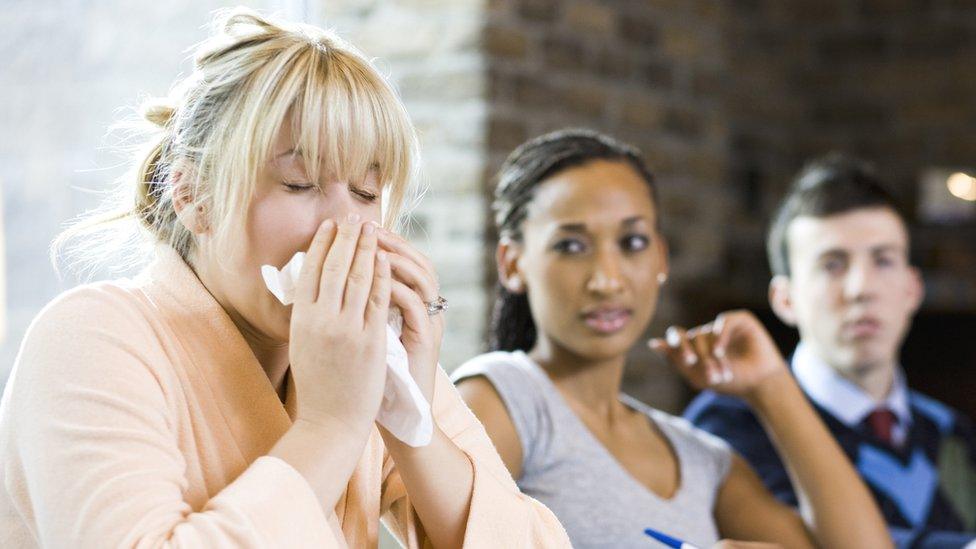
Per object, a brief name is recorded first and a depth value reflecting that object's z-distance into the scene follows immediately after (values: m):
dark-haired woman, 2.14
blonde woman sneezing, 1.73
